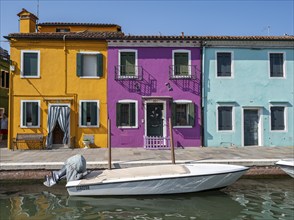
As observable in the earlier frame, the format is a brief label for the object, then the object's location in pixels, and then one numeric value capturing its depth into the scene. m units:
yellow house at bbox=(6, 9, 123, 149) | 15.65
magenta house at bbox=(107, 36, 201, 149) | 15.90
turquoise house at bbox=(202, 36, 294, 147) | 16.08
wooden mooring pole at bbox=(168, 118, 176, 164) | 10.42
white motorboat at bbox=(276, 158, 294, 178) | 9.74
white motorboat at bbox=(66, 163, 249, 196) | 8.61
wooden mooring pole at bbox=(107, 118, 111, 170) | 10.12
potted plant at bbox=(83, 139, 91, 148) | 15.45
